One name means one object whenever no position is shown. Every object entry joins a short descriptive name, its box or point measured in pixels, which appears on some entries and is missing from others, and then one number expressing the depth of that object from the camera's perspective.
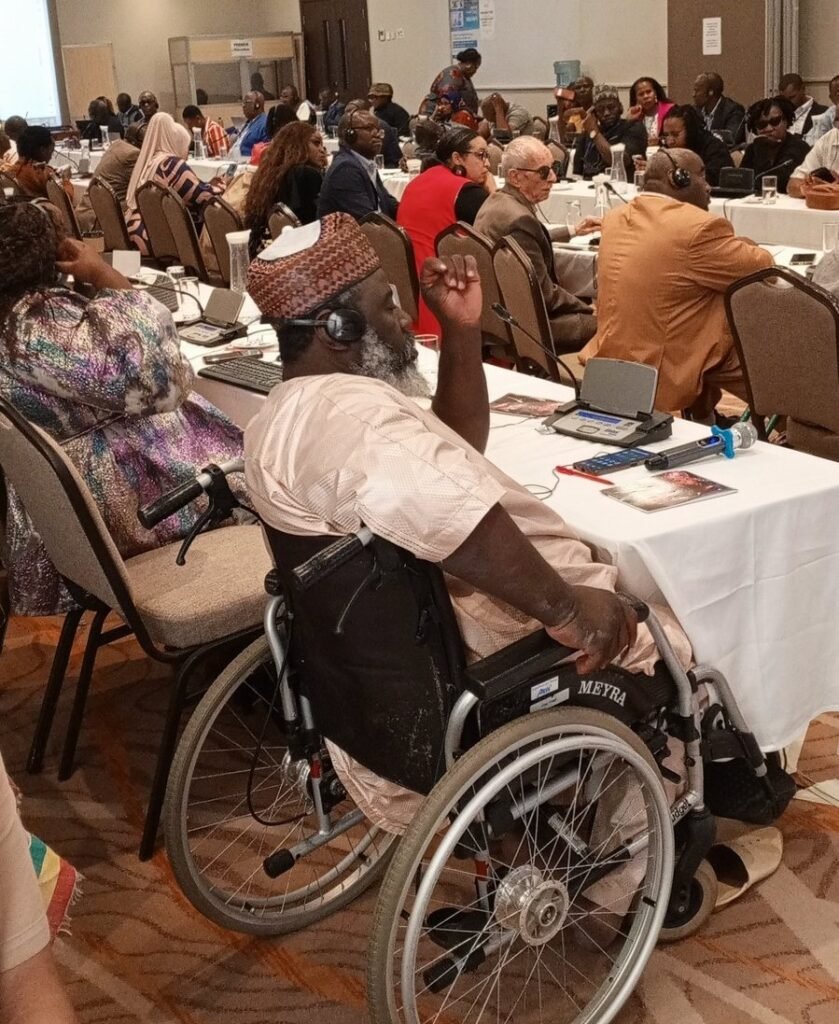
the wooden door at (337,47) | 15.82
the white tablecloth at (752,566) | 2.02
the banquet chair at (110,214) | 8.10
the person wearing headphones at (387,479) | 1.62
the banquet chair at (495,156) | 8.25
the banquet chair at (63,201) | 8.16
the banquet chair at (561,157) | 7.77
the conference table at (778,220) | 5.07
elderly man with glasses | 4.55
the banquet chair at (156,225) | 7.27
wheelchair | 1.69
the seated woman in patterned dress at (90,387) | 2.60
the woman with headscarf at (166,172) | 7.32
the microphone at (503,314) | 2.71
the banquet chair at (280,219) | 5.59
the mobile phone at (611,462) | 2.28
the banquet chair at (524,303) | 4.00
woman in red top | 5.21
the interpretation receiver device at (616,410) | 2.43
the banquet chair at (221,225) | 6.45
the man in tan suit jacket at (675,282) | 3.65
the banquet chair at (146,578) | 2.31
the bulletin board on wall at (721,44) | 10.50
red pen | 2.24
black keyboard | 3.21
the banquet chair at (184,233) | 6.68
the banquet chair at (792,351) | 3.10
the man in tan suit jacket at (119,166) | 8.53
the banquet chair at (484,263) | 4.35
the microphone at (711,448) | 2.26
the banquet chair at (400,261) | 5.02
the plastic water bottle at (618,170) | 6.47
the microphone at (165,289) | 4.13
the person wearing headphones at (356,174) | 5.94
